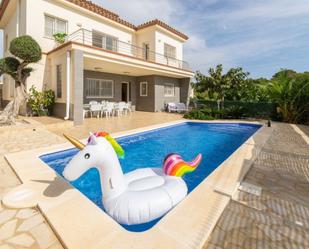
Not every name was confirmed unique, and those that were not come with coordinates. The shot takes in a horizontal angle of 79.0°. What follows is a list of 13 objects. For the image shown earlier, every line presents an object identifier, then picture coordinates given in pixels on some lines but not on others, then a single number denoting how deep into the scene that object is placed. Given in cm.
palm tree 1276
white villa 1081
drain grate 342
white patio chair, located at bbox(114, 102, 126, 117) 1462
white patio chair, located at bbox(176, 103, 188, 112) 1884
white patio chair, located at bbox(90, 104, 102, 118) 1272
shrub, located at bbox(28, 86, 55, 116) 1180
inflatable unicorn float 275
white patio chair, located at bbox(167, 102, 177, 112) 1883
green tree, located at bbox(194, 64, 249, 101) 1564
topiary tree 951
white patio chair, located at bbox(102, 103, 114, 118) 1360
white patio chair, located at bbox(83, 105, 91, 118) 1299
